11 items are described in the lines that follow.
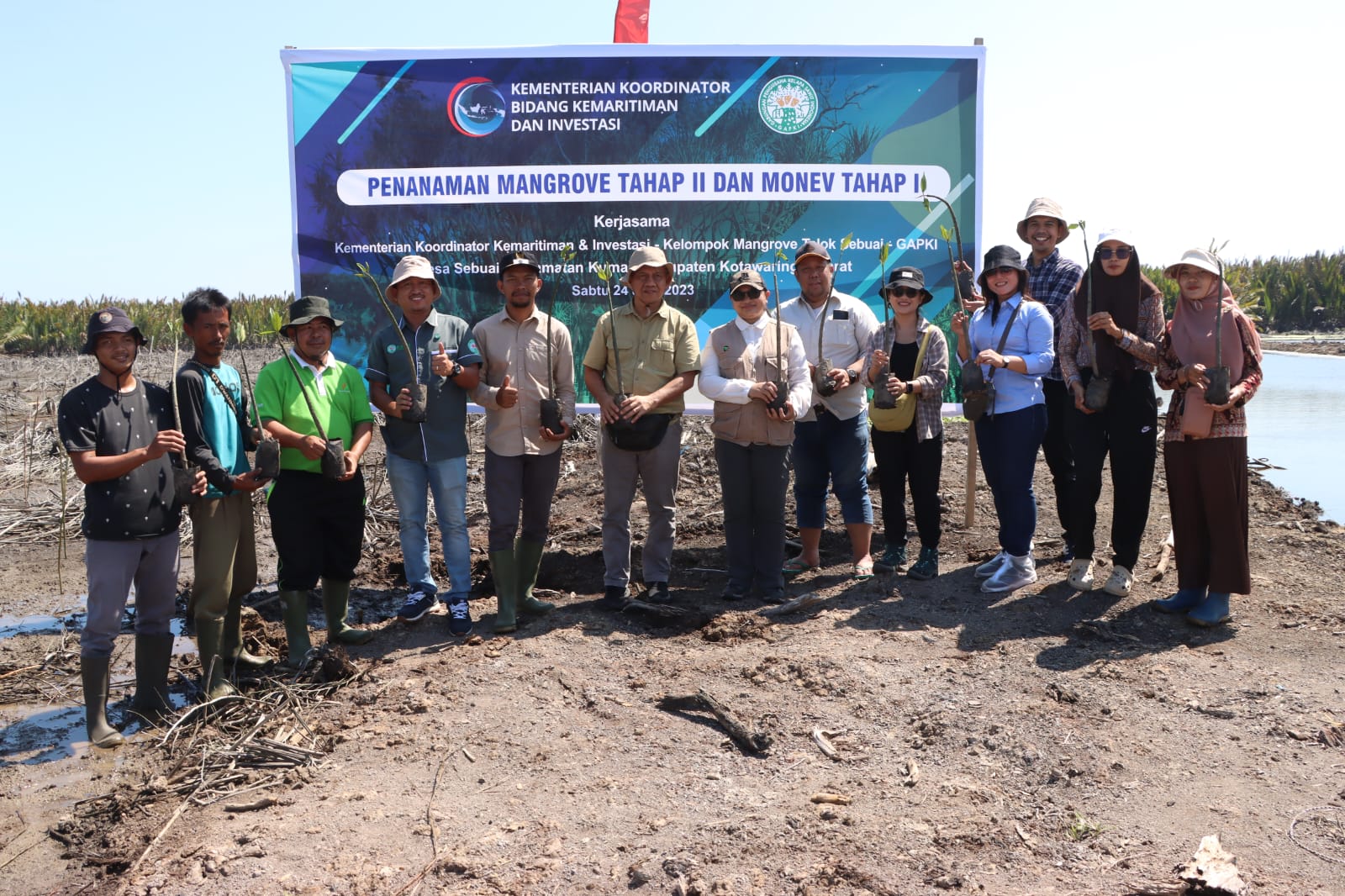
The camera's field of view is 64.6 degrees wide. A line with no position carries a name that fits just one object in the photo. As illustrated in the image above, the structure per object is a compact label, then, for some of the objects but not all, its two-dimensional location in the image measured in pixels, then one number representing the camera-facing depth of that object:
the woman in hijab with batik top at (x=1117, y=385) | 5.22
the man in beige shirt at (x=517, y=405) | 5.29
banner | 6.77
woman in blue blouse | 5.40
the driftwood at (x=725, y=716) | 3.92
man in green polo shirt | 4.92
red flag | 7.15
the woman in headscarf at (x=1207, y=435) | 4.91
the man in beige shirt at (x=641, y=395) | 5.29
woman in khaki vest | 5.37
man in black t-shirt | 4.15
